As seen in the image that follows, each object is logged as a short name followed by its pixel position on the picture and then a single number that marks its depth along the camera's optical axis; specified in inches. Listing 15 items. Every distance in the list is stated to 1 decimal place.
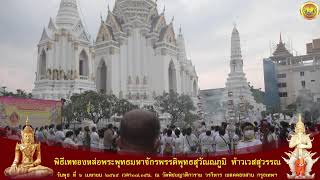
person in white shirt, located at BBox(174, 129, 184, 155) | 236.6
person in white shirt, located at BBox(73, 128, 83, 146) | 248.8
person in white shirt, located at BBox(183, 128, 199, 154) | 244.4
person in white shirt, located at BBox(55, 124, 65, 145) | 228.0
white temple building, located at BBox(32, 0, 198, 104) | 834.8
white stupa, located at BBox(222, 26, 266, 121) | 1163.8
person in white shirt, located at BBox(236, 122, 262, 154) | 185.5
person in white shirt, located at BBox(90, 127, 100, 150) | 243.9
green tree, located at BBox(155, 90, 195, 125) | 768.9
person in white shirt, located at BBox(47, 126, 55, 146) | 243.9
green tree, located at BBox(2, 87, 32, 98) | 894.1
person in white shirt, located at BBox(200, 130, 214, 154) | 238.0
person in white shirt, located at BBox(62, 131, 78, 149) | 229.5
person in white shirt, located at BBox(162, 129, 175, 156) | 222.1
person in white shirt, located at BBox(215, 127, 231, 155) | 218.9
